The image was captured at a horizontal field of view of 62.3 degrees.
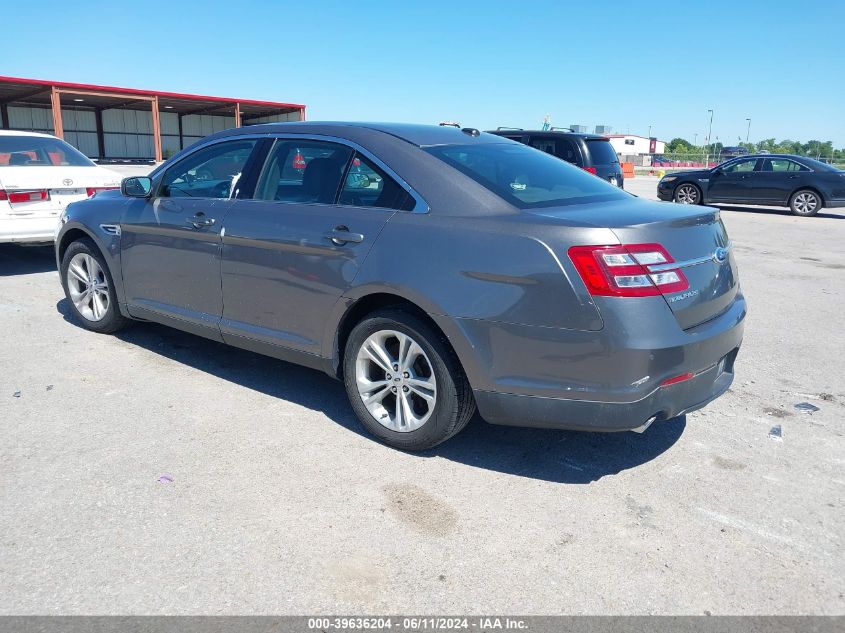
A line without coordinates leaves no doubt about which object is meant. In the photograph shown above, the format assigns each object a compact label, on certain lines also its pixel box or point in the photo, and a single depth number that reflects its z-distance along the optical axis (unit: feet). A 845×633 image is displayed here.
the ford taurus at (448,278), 9.87
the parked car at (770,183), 55.67
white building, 352.55
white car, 24.97
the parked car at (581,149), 39.32
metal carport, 112.88
